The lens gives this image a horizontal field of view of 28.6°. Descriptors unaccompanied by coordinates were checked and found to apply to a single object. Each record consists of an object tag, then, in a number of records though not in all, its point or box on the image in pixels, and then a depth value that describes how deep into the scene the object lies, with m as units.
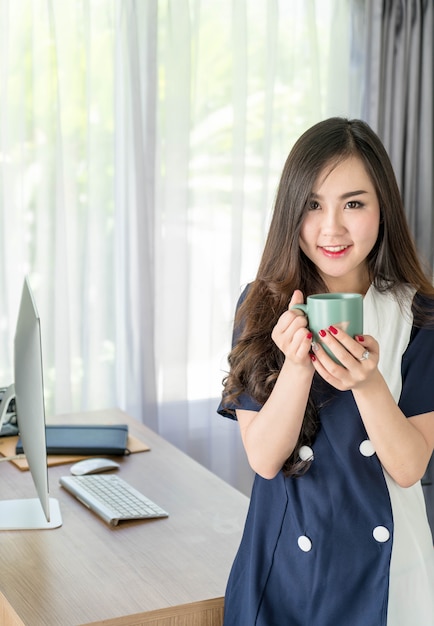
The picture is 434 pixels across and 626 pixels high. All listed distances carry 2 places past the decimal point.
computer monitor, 1.56
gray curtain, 3.24
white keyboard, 1.80
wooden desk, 1.44
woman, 1.32
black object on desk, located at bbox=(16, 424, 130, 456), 2.20
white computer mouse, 2.06
